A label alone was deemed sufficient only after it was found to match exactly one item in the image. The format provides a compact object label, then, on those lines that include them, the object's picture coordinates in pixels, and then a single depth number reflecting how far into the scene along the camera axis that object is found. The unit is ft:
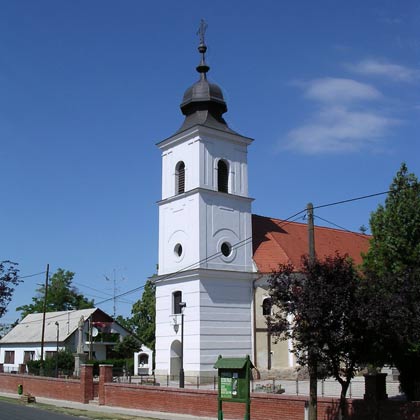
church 123.03
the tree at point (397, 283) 53.62
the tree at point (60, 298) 286.05
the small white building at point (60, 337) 188.44
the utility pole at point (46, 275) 158.25
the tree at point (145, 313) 204.91
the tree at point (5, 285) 131.64
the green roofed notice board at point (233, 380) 57.98
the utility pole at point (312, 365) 54.85
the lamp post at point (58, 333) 143.04
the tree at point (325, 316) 53.52
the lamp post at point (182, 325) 100.45
